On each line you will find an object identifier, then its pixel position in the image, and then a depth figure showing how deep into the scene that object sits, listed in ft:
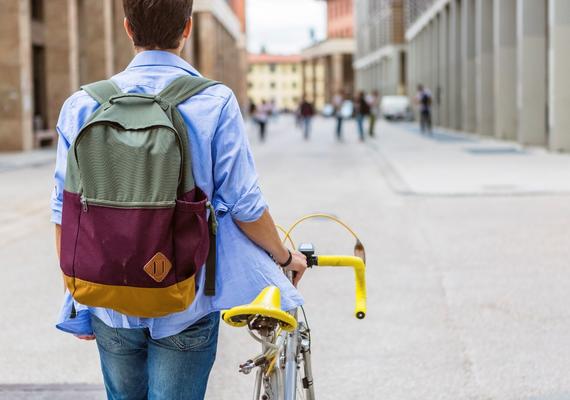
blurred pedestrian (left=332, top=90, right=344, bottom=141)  124.26
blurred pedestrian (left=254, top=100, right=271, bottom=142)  131.72
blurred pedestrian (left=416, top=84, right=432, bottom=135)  123.13
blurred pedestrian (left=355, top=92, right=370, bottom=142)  118.00
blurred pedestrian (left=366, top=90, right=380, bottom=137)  121.06
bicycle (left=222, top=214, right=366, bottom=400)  7.94
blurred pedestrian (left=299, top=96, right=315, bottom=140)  131.03
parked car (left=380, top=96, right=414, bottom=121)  221.46
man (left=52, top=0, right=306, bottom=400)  8.32
